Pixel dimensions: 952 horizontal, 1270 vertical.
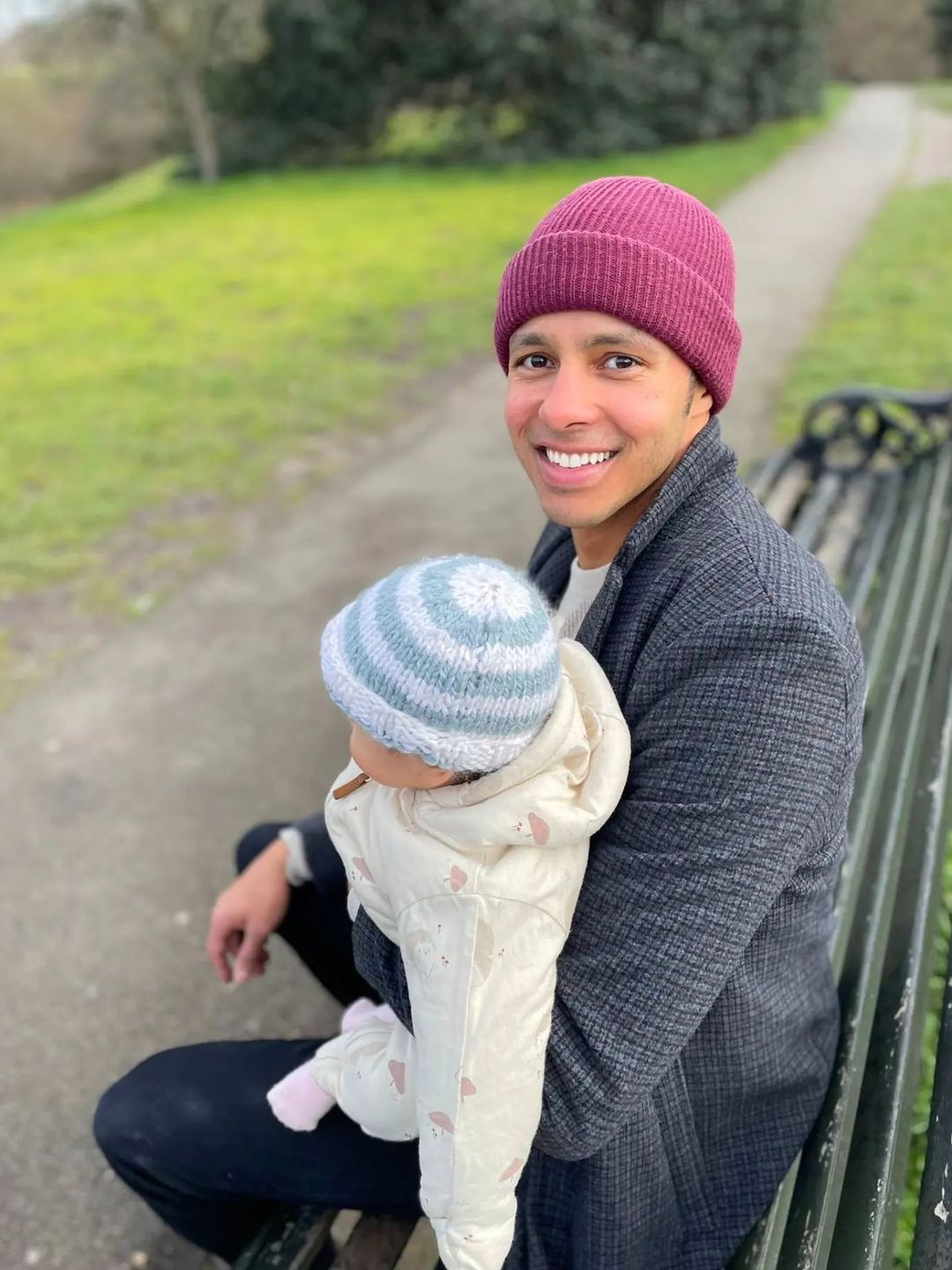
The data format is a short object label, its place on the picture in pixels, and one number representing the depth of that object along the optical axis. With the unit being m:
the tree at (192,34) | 17.08
